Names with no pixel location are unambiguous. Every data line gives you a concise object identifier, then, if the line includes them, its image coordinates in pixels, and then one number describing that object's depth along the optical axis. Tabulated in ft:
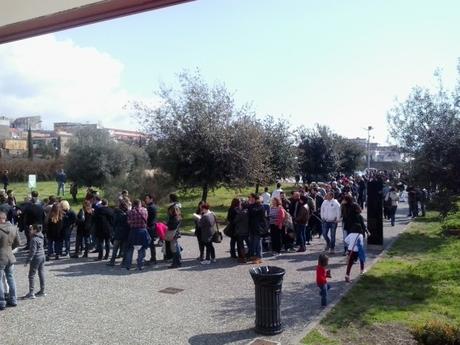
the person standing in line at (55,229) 37.24
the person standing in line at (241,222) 37.58
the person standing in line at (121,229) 36.94
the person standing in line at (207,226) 37.40
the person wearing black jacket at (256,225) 37.60
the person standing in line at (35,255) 27.25
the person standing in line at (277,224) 41.32
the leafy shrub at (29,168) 145.79
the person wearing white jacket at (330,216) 41.32
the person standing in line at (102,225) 39.04
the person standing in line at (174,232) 36.45
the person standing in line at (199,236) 38.20
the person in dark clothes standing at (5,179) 102.41
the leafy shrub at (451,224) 50.99
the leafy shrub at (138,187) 73.72
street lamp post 164.55
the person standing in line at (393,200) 61.11
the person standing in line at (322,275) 24.79
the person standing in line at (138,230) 35.63
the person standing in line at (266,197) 52.08
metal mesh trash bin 21.74
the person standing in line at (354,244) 31.65
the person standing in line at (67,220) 39.14
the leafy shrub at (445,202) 30.96
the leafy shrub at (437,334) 17.88
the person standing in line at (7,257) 25.20
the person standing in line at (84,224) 40.24
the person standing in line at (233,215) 38.01
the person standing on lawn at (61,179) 89.45
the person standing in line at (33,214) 41.04
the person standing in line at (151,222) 38.40
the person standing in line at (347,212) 35.80
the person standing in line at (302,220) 42.45
